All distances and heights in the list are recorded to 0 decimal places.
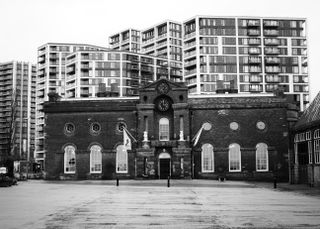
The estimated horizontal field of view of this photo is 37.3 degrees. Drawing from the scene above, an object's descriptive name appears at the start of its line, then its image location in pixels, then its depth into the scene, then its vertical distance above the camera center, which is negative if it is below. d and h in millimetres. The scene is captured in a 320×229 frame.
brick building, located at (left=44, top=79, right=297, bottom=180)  53156 +2403
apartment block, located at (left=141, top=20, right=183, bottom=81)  136750 +33550
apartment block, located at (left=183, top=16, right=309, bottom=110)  117875 +25818
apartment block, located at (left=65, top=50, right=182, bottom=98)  121938 +22340
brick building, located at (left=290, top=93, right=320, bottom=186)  40000 +829
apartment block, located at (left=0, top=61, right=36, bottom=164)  166125 +23505
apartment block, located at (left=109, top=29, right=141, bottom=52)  149000 +37189
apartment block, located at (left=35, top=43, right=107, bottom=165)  136750 +25026
